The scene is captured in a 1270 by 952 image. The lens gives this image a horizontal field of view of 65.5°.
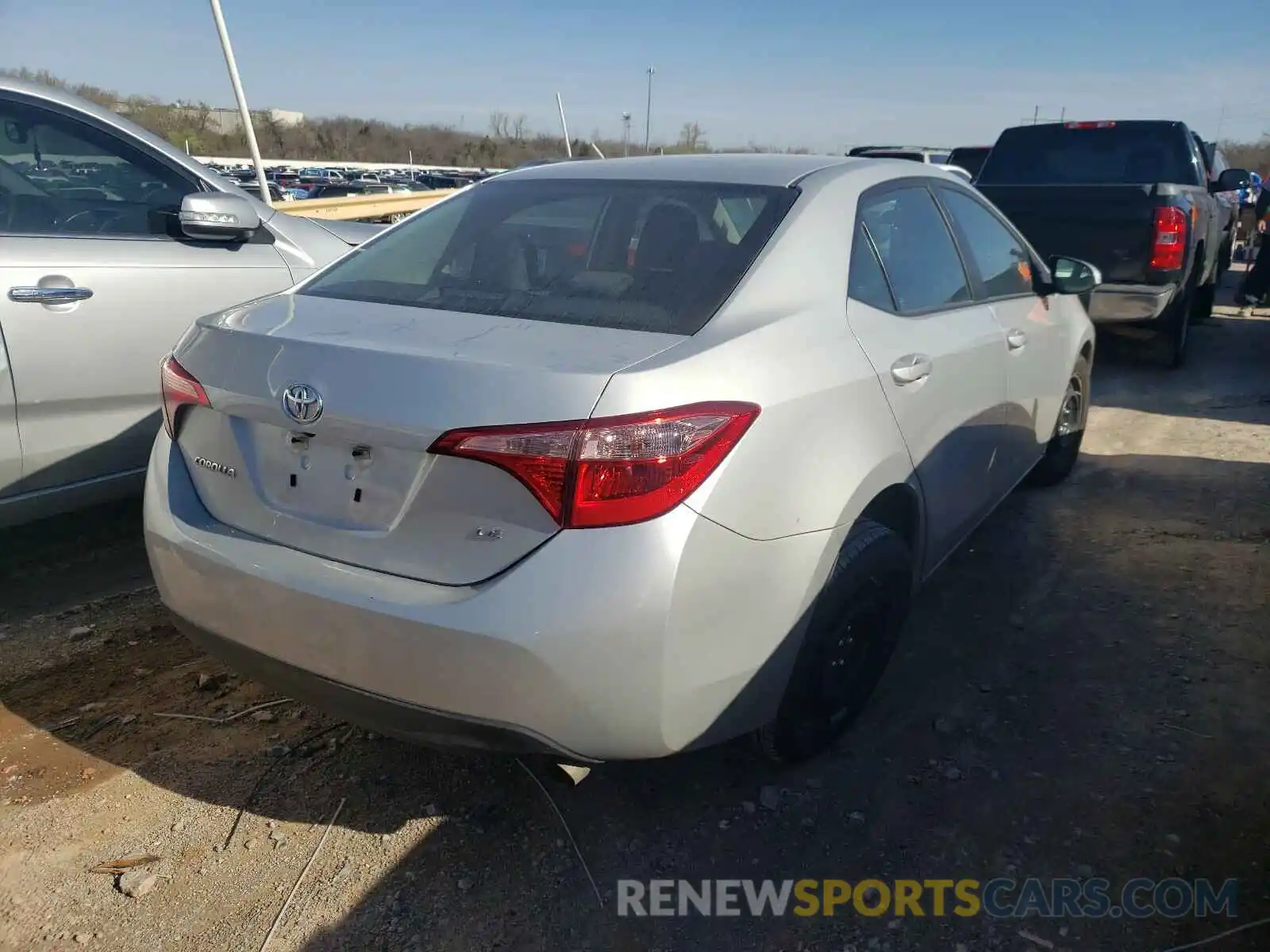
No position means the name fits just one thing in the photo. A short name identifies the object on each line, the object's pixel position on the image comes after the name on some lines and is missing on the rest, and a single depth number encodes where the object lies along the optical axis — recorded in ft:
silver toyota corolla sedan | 6.46
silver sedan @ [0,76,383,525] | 11.09
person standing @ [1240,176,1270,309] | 31.91
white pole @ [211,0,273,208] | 32.14
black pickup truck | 23.08
